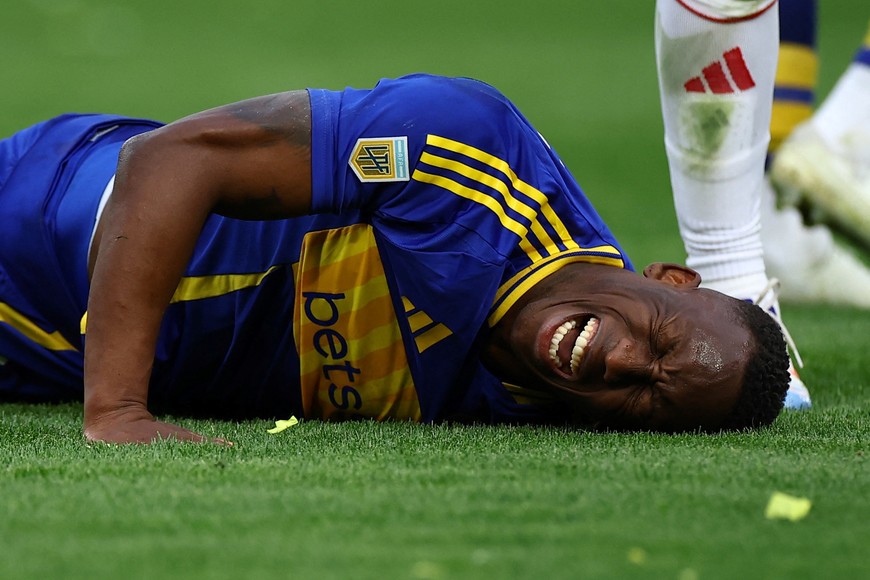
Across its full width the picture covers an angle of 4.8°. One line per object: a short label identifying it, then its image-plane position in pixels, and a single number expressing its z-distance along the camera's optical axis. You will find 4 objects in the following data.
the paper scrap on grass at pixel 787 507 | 8.56
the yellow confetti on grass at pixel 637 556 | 8.45
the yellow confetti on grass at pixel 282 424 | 8.90
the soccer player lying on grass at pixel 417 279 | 8.85
